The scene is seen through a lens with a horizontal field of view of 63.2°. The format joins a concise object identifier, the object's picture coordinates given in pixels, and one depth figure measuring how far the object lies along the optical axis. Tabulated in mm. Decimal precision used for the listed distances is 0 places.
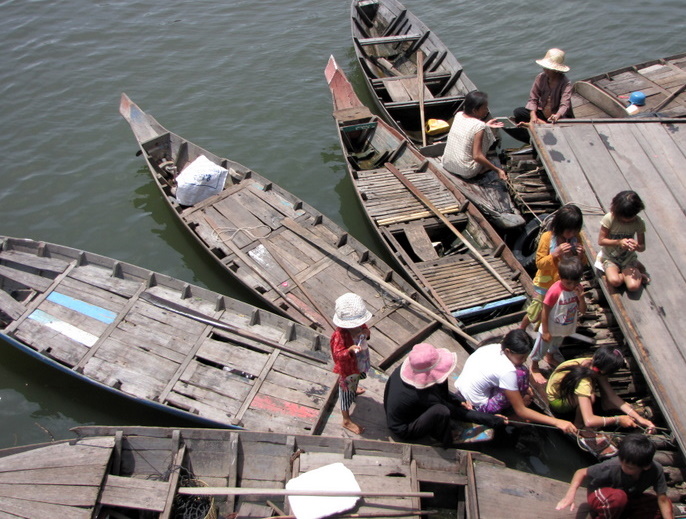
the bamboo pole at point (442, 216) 8336
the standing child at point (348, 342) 5516
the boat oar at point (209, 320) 7566
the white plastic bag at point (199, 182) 10484
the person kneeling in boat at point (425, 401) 5383
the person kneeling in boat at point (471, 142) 8742
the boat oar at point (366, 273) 7557
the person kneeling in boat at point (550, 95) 9336
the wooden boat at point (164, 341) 7113
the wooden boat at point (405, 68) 12070
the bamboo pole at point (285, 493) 5293
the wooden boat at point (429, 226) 8172
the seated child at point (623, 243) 6027
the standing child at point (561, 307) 5793
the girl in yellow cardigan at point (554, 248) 6020
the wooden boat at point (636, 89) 10867
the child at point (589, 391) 5625
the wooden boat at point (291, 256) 7891
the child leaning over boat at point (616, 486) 4805
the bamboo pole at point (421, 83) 11284
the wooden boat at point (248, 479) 5352
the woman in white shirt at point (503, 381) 5523
